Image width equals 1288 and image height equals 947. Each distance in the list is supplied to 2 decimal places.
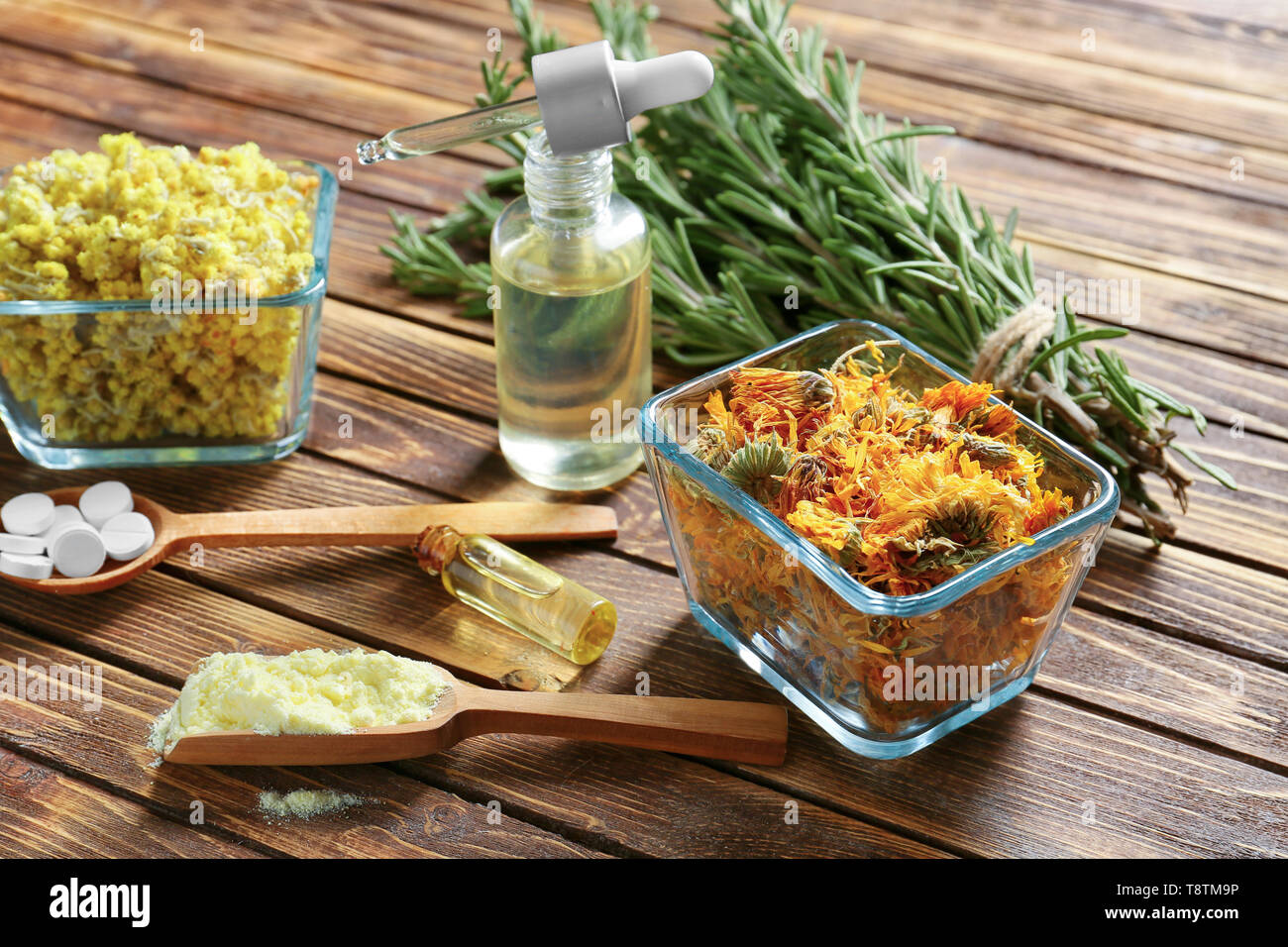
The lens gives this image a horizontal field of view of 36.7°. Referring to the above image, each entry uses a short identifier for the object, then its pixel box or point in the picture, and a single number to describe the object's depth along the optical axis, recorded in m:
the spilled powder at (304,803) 0.36
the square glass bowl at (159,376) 0.41
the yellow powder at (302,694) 0.36
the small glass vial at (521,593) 0.39
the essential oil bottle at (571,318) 0.40
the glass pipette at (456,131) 0.39
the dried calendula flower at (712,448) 0.37
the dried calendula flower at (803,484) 0.36
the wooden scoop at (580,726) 0.36
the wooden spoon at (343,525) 0.41
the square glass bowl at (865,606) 0.34
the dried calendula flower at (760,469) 0.36
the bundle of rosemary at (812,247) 0.42
